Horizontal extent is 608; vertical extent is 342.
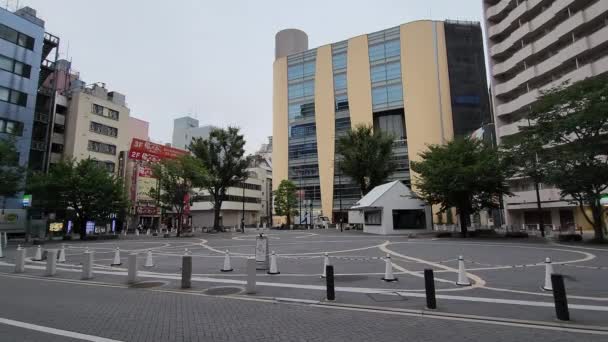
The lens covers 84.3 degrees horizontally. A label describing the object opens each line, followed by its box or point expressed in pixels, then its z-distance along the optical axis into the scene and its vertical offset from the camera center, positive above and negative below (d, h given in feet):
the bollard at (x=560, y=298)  18.80 -4.55
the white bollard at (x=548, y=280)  26.91 -5.05
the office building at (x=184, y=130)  307.93 +82.50
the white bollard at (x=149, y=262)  45.84 -5.65
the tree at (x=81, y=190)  105.60 +9.78
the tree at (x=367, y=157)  151.43 +27.69
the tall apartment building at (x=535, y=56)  115.75 +64.27
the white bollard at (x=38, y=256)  54.52 -5.61
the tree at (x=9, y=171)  91.76 +14.21
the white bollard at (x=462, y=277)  29.48 -5.22
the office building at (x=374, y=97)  205.87 +79.81
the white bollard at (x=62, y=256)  51.85 -5.35
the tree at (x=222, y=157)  154.20 +28.86
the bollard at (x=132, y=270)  33.76 -4.93
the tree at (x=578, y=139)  66.33 +16.46
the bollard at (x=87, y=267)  36.47 -4.95
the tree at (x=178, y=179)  126.11 +15.99
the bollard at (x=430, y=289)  22.02 -4.64
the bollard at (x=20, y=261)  42.19 -4.94
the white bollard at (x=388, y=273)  31.82 -5.14
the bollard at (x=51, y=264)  39.29 -4.99
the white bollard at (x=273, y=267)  37.19 -5.25
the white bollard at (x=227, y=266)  40.37 -5.55
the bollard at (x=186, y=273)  30.71 -4.82
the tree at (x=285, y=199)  195.31 +11.79
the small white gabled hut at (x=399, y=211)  111.14 +2.46
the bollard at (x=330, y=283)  24.98 -4.79
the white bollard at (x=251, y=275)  28.22 -4.69
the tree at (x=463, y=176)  87.25 +11.02
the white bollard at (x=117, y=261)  48.39 -5.80
